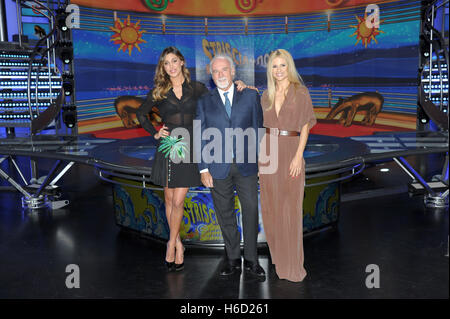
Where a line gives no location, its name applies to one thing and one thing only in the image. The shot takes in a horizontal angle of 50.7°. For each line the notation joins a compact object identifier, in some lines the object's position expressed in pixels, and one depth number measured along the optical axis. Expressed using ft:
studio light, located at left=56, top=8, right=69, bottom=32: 22.48
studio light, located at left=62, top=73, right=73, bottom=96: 23.27
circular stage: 10.94
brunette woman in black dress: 9.05
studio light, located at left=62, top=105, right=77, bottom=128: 23.39
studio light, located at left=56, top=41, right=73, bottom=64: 23.11
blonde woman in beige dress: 8.30
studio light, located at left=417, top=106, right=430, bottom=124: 21.85
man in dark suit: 8.52
